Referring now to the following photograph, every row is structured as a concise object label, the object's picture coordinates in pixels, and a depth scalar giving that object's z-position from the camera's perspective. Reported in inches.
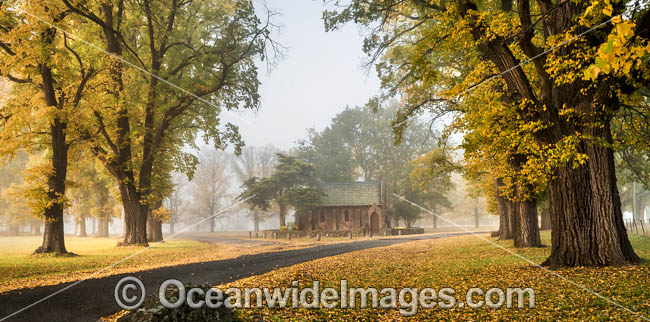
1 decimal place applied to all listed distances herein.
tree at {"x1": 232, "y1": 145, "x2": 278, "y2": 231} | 2554.1
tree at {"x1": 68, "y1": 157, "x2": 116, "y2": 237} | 1568.7
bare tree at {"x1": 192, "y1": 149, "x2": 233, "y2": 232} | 2733.8
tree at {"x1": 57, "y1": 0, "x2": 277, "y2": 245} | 864.3
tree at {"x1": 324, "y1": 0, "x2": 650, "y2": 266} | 380.2
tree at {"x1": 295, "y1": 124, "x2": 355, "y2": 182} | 2401.6
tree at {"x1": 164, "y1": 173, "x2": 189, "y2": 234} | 2768.2
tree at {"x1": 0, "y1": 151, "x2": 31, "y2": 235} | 2094.0
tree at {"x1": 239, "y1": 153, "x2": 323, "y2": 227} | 1640.0
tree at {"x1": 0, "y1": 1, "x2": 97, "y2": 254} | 676.1
